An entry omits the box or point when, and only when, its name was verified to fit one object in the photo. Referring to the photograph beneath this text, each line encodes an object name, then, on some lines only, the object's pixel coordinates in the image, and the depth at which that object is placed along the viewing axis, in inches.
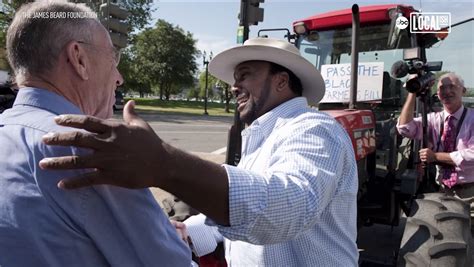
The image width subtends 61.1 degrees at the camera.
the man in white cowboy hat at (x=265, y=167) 35.4
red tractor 131.2
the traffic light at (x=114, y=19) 243.3
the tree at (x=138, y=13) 1401.3
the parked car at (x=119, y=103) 892.1
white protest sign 163.3
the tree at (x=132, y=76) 1480.1
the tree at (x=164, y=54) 2034.9
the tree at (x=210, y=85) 2551.9
